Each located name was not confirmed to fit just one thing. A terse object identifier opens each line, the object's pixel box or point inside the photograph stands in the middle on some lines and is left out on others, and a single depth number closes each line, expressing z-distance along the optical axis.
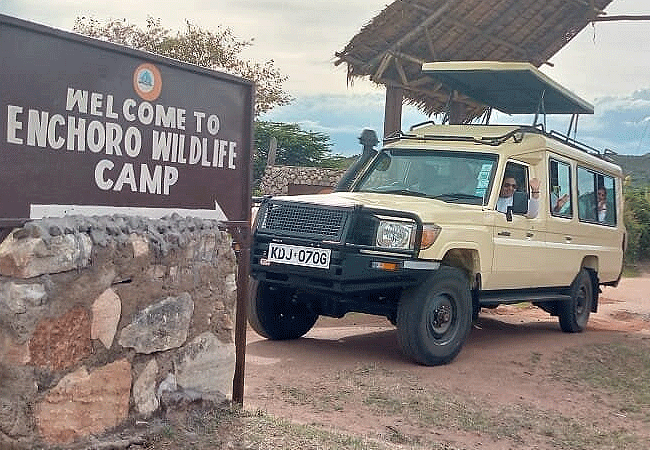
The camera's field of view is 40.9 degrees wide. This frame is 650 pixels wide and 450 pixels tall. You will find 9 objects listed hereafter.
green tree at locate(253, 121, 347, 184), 32.81
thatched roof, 13.91
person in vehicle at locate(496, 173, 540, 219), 8.33
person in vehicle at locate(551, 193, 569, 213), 9.33
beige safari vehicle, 7.15
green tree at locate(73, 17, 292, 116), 27.72
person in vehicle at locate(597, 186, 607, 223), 10.78
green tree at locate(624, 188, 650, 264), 20.25
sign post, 3.42
